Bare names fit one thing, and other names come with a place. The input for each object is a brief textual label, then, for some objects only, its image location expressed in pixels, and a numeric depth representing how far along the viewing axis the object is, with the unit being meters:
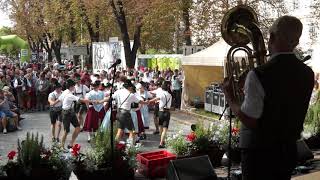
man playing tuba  2.91
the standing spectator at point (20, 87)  18.56
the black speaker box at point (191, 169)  5.51
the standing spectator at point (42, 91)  18.83
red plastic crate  7.09
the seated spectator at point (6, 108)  13.51
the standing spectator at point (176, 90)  19.77
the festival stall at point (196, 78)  18.53
